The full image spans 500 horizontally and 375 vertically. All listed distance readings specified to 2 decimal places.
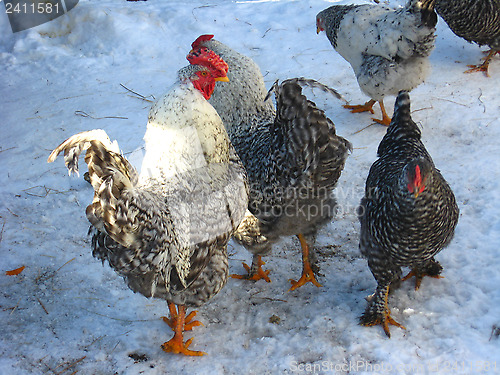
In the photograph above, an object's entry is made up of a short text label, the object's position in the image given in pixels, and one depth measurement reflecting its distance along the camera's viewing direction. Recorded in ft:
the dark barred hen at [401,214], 8.67
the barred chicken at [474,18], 17.20
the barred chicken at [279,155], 9.50
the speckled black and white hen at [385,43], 14.55
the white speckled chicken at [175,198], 7.22
